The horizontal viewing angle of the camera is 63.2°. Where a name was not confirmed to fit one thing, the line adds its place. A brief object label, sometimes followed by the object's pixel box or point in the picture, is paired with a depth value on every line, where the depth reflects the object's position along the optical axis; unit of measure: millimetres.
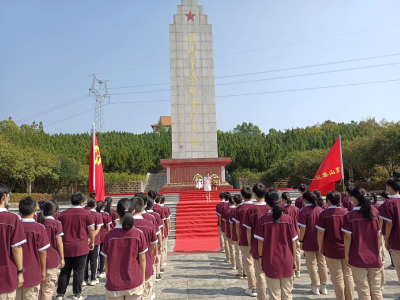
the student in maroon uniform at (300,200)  5422
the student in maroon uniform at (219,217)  6652
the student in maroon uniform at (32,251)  2912
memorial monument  16938
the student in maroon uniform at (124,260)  2678
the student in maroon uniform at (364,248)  3086
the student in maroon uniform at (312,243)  4207
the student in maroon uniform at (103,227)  5167
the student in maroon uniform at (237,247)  5057
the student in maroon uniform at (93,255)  4680
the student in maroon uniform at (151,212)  4473
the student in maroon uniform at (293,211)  4863
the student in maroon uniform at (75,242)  4074
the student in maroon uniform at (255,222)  3492
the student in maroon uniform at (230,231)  5594
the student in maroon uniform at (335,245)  3481
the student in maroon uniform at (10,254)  2584
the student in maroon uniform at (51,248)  3576
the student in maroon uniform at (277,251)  3064
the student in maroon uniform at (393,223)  3596
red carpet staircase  8297
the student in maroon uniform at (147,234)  3025
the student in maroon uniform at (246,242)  4145
